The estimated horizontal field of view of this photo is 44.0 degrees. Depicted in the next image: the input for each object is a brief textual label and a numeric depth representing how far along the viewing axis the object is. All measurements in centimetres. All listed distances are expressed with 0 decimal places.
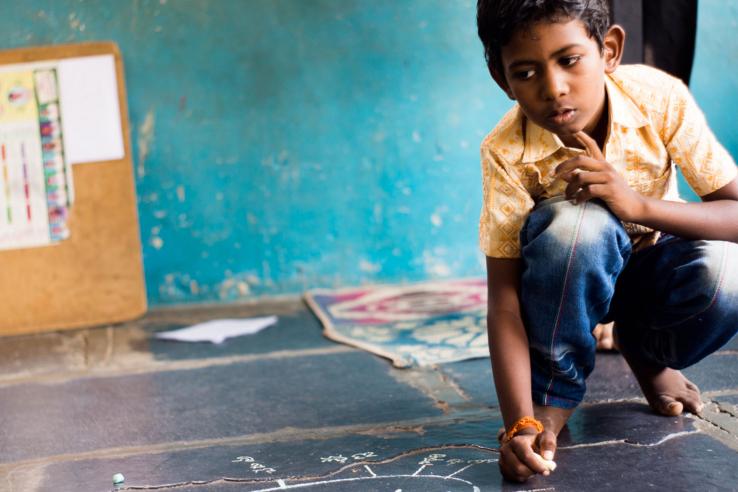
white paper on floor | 247
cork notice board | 268
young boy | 139
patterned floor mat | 219
